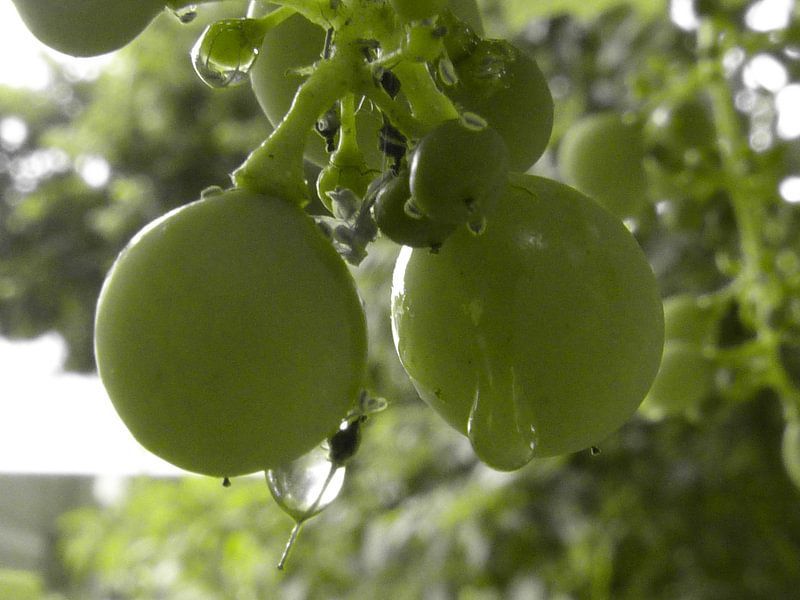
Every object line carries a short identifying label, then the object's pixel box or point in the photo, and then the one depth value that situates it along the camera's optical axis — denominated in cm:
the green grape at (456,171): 6
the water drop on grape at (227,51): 7
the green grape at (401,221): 6
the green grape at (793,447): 15
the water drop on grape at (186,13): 6
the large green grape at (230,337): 6
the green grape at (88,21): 6
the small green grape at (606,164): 12
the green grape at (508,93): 7
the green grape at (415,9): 6
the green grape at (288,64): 7
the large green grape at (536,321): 6
